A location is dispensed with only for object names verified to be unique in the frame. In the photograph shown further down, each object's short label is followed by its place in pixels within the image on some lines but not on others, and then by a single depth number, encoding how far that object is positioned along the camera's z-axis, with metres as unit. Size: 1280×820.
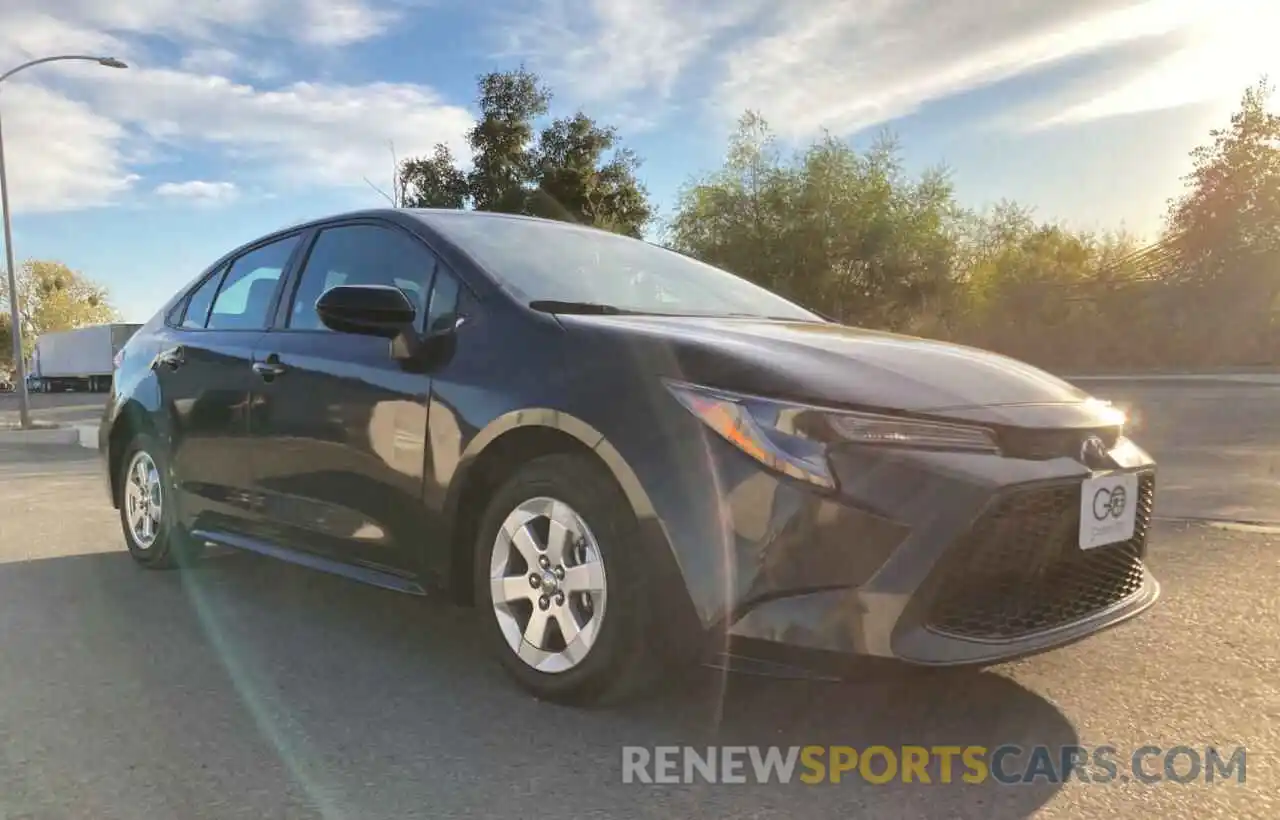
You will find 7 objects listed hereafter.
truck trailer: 49.62
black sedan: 2.38
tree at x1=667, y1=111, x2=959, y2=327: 29.00
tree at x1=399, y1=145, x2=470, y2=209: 29.75
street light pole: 18.54
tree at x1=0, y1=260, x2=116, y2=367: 74.19
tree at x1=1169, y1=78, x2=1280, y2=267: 30.44
